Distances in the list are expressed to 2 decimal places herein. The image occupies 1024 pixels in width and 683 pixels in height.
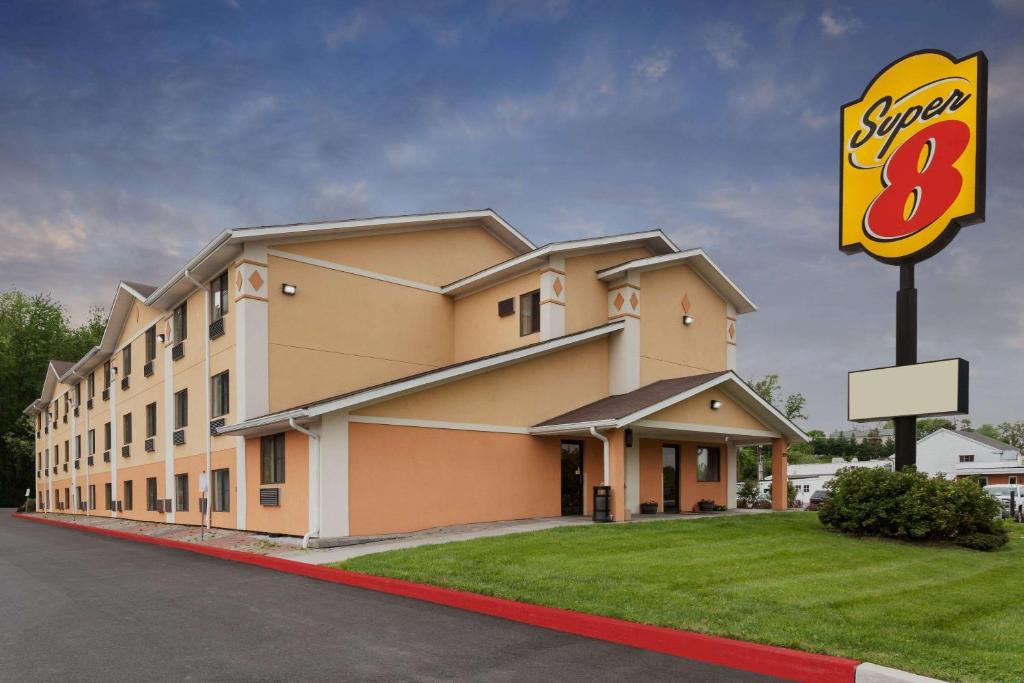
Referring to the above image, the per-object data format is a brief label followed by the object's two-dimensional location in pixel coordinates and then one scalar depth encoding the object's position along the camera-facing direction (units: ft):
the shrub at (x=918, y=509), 48.93
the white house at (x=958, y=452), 221.46
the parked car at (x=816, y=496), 136.67
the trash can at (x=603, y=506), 62.54
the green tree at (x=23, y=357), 203.41
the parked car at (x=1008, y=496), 112.98
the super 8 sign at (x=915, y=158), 49.85
